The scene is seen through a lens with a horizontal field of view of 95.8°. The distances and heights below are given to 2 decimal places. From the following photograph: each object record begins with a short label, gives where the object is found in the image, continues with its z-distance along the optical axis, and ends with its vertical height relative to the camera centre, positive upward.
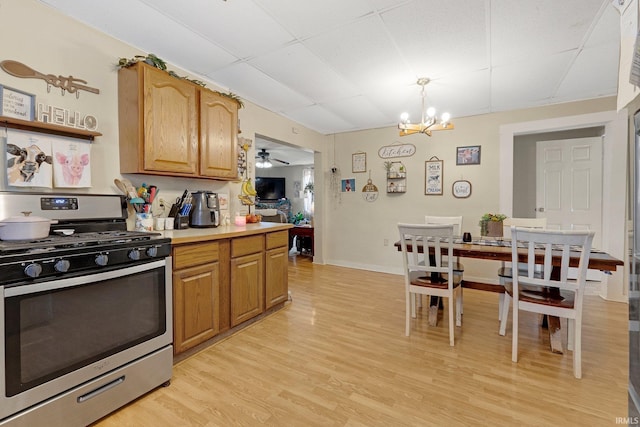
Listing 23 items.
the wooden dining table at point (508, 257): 1.97 -0.37
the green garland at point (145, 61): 2.13 +1.09
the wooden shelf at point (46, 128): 1.66 +0.50
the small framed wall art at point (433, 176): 4.29 +0.47
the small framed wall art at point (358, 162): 4.92 +0.78
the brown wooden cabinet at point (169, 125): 2.10 +0.66
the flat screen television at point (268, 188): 8.62 +0.59
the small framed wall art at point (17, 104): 1.65 +0.61
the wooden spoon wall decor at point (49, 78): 1.69 +0.83
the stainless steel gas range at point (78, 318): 1.21 -0.54
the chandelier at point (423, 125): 2.87 +0.84
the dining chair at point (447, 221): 3.43 -0.16
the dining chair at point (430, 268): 2.31 -0.51
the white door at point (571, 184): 3.89 +0.33
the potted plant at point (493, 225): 3.16 -0.19
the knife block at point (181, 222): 2.49 -0.12
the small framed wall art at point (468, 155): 4.04 +0.74
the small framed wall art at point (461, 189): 4.10 +0.27
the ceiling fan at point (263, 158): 6.77 +1.21
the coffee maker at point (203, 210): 2.60 -0.02
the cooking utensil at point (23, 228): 1.45 -0.10
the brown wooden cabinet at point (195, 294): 1.96 -0.62
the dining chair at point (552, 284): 1.86 -0.52
